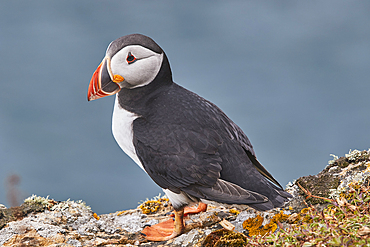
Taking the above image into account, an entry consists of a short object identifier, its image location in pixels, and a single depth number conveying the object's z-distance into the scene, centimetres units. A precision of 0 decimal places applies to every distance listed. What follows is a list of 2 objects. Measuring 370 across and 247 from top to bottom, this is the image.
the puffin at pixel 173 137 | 834
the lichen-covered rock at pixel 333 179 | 926
